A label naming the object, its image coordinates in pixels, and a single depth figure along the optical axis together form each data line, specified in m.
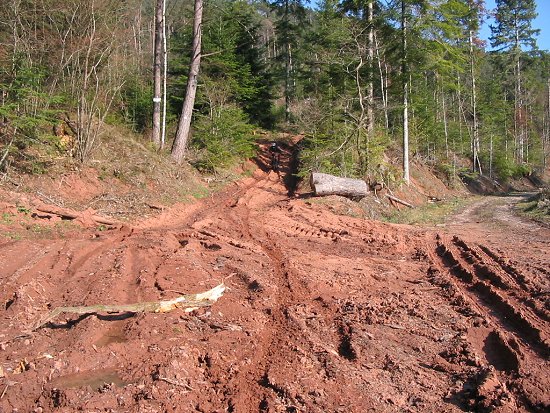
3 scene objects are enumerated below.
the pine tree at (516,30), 40.78
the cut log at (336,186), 14.68
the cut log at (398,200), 17.64
